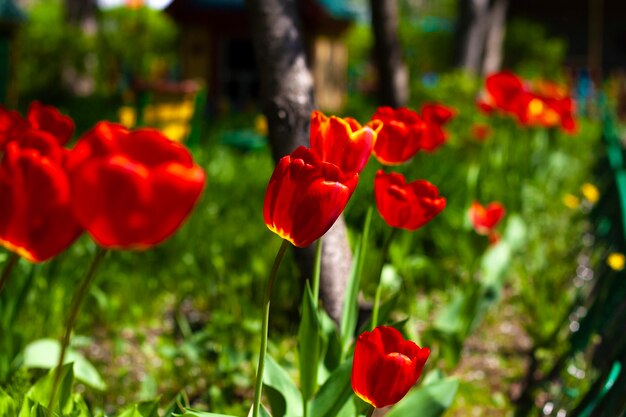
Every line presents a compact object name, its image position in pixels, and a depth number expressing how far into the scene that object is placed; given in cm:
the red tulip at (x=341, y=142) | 127
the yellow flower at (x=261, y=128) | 644
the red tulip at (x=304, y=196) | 105
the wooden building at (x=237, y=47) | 963
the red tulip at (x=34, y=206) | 85
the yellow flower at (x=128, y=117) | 595
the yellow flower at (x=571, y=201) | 421
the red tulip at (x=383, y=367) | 114
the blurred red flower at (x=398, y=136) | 156
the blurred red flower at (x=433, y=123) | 186
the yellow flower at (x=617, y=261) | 252
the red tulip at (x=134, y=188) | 75
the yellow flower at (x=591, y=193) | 405
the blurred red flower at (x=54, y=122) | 133
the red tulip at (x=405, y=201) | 140
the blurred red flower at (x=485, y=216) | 277
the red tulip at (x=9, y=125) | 125
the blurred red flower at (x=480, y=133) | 452
